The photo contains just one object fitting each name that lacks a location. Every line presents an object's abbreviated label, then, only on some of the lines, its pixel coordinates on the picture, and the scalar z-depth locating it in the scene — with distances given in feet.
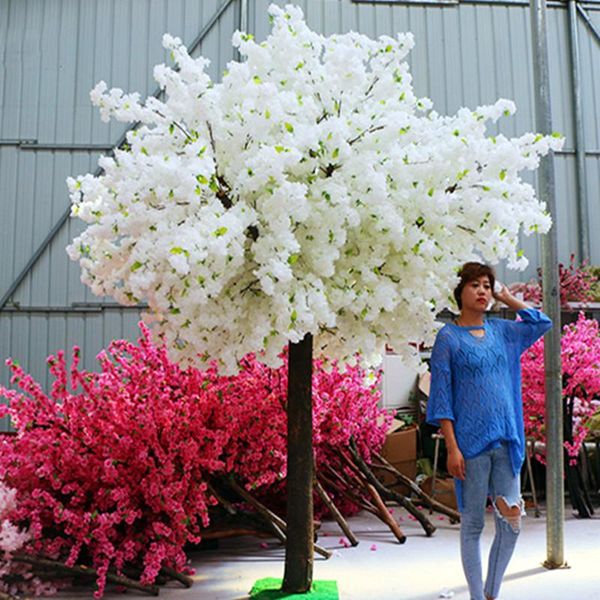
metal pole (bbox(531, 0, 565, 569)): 9.98
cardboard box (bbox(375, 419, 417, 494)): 14.88
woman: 7.59
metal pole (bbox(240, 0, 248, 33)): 22.85
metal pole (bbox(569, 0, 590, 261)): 23.03
